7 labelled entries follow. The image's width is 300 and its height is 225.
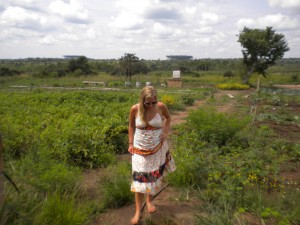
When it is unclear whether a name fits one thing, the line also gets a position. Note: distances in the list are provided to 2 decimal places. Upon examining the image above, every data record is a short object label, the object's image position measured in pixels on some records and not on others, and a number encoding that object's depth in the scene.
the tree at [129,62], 29.55
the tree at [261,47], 25.44
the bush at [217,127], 5.38
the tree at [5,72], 38.37
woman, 2.81
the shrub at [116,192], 3.19
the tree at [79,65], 39.62
